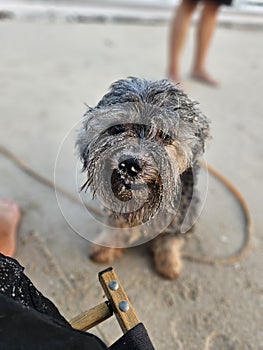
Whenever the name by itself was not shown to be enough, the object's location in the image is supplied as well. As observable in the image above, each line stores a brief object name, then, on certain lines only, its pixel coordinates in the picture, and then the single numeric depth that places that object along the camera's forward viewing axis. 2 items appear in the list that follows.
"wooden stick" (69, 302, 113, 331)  0.38
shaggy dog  0.40
